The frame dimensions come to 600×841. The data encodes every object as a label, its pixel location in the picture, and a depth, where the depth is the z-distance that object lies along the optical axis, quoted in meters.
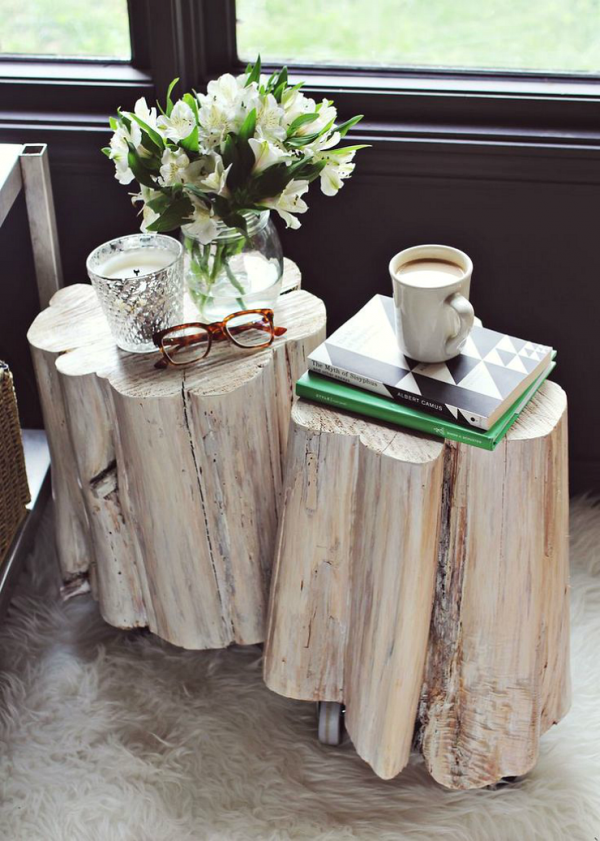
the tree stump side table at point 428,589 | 1.06
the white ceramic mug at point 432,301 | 1.06
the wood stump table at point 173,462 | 1.18
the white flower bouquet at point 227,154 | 1.08
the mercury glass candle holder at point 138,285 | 1.18
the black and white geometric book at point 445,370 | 1.05
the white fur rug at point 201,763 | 1.25
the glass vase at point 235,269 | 1.18
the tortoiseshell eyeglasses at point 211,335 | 1.21
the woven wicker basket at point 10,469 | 1.35
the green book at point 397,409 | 1.03
